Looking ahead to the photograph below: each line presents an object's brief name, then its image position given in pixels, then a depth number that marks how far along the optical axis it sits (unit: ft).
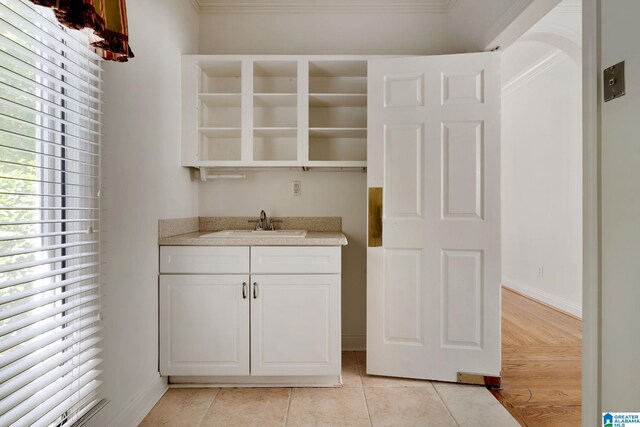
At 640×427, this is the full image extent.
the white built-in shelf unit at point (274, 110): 8.25
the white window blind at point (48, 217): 3.59
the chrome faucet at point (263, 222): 8.95
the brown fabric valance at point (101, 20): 3.61
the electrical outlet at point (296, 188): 9.31
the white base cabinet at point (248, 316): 7.11
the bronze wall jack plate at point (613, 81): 3.97
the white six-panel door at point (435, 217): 7.30
